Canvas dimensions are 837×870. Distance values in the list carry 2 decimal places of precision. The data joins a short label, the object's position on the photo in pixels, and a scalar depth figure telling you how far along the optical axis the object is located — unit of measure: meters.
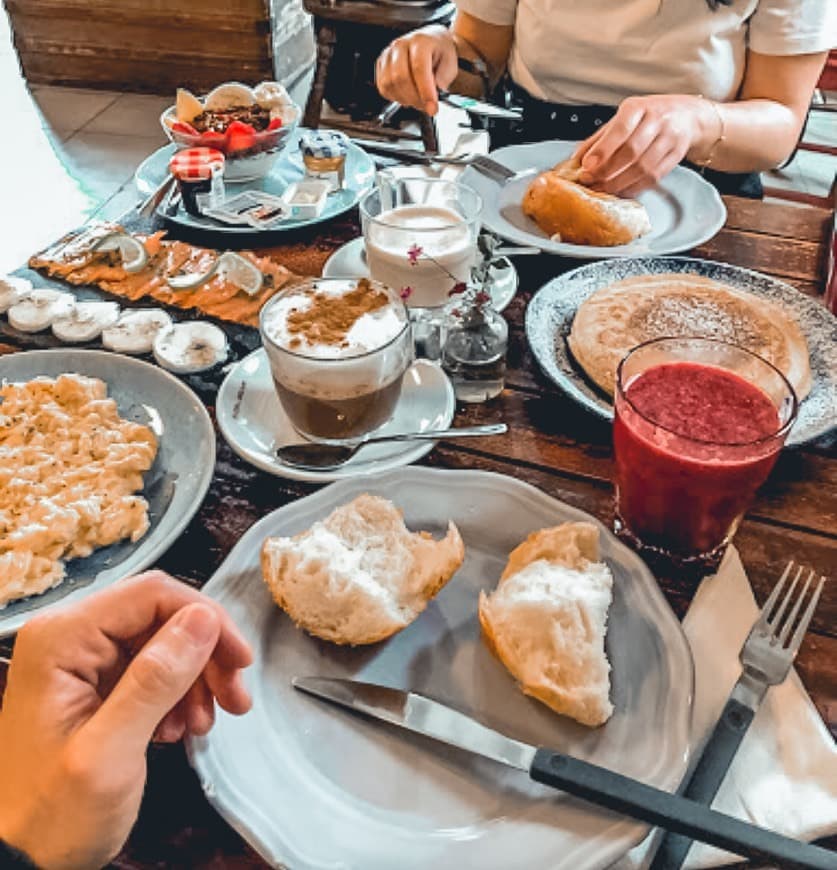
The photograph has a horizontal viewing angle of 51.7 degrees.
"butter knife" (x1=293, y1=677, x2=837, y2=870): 0.62
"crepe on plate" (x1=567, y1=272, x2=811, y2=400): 1.12
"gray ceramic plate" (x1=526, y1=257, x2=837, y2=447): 1.06
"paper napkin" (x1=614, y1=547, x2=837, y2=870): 0.70
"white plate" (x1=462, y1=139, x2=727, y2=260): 1.44
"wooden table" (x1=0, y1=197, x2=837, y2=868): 0.70
